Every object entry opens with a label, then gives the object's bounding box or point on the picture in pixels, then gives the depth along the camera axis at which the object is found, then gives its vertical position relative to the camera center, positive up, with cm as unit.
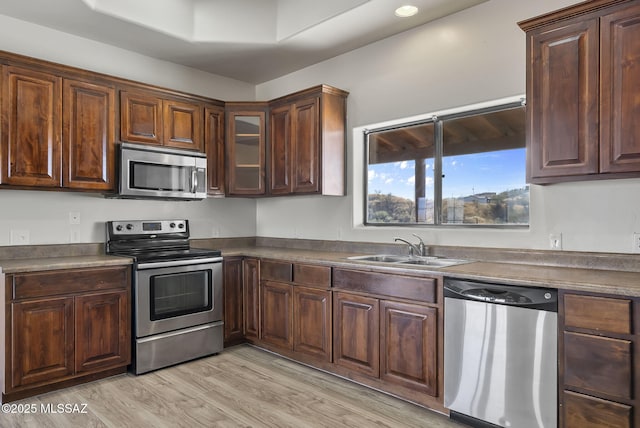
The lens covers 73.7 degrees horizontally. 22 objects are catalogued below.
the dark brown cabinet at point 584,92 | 211 +64
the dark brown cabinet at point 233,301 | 388 -80
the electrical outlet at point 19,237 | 325 -18
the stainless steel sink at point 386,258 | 337 -35
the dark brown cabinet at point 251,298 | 385 -77
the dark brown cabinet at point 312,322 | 322 -84
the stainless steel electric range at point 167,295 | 329 -66
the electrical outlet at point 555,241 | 264 -17
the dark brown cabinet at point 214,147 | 411 +65
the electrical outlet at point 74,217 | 354 -3
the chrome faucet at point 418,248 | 328 -26
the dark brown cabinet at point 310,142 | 371 +65
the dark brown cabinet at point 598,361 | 186 -67
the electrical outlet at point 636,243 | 238 -16
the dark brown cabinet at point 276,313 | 354 -85
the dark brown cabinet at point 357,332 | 289 -83
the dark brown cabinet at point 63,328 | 276 -79
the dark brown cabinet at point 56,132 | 298 +61
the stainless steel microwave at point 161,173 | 346 +36
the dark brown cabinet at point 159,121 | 356 +82
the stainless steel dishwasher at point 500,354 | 211 -74
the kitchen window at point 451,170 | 303 +35
